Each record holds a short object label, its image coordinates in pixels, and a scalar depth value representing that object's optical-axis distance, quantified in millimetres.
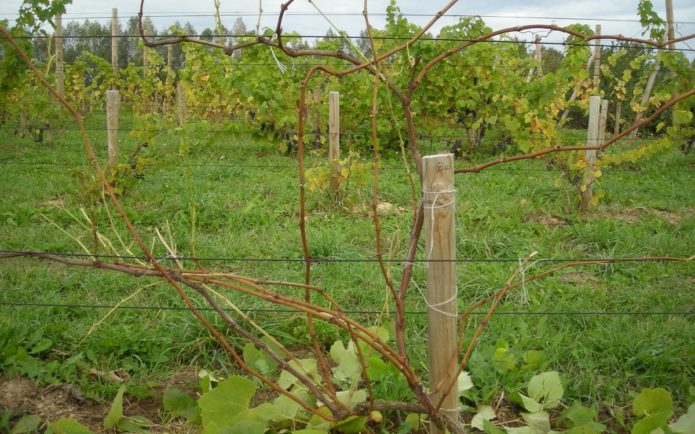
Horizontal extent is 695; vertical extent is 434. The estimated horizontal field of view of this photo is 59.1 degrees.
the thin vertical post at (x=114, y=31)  13026
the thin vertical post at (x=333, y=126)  5229
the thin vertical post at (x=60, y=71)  9231
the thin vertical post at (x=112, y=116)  5137
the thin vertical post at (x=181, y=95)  8793
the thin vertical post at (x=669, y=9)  11835
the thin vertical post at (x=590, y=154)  4962
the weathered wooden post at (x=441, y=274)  1663
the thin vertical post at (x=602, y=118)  5698
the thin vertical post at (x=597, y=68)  9320
